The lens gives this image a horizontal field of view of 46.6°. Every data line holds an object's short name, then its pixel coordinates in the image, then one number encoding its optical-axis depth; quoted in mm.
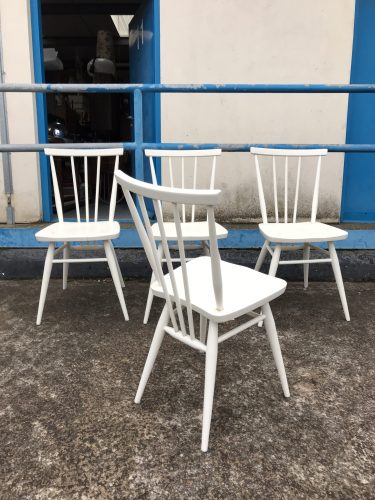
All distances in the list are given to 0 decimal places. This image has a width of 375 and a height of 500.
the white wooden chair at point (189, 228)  2100
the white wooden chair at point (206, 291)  1135
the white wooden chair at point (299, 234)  2100
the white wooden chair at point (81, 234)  2100
